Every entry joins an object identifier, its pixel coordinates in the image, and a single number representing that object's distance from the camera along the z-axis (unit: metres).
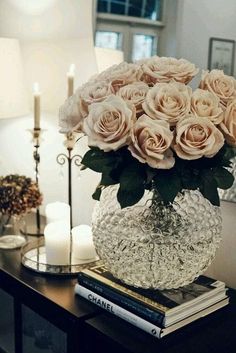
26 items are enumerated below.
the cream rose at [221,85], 1.02
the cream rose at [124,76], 1.04
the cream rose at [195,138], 0.95
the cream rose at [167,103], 0.96
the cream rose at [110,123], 0.96
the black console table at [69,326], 1.05
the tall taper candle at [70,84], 1.48
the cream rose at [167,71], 1.02
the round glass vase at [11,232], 1.62
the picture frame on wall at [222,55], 1.28
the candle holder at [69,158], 1.51
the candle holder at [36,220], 1.63
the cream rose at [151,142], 0.94
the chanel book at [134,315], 1.06
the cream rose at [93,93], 1.03
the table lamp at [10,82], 1.74
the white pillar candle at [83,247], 1.44
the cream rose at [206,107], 0.97
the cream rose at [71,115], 1.07
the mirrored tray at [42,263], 1.37
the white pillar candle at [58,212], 1.62
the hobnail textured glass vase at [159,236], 1.08
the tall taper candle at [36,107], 1.60
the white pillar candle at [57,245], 1.40
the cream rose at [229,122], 0.99
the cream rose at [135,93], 0.98
